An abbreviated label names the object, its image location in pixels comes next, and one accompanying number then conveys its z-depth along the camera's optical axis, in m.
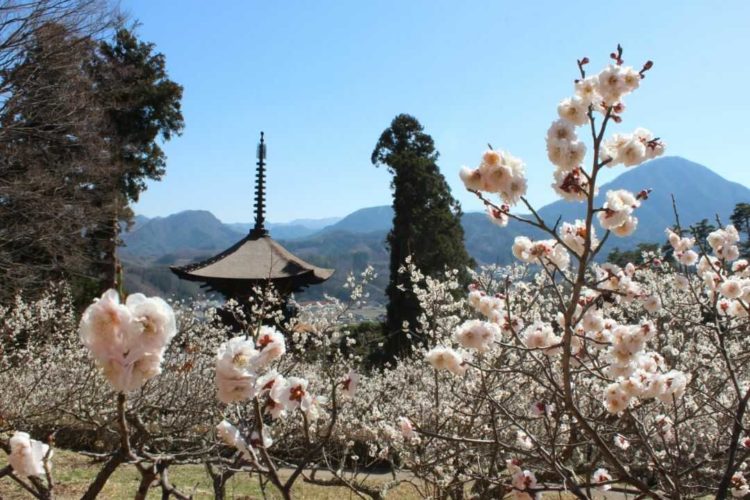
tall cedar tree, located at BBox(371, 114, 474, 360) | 18.44
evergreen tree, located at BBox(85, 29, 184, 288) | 17.66
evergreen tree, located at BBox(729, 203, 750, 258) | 20.25
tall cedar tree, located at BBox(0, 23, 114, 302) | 12.25
